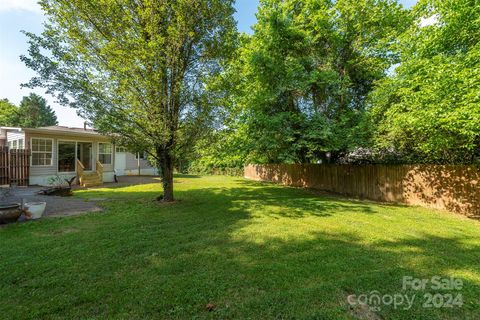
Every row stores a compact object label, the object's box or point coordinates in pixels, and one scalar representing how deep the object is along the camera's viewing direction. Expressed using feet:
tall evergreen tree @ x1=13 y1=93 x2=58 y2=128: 123.95
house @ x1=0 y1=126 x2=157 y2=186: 41.11
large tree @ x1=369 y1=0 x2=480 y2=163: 20.52
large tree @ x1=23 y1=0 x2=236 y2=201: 23.24
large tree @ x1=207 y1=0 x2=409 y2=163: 33.68
